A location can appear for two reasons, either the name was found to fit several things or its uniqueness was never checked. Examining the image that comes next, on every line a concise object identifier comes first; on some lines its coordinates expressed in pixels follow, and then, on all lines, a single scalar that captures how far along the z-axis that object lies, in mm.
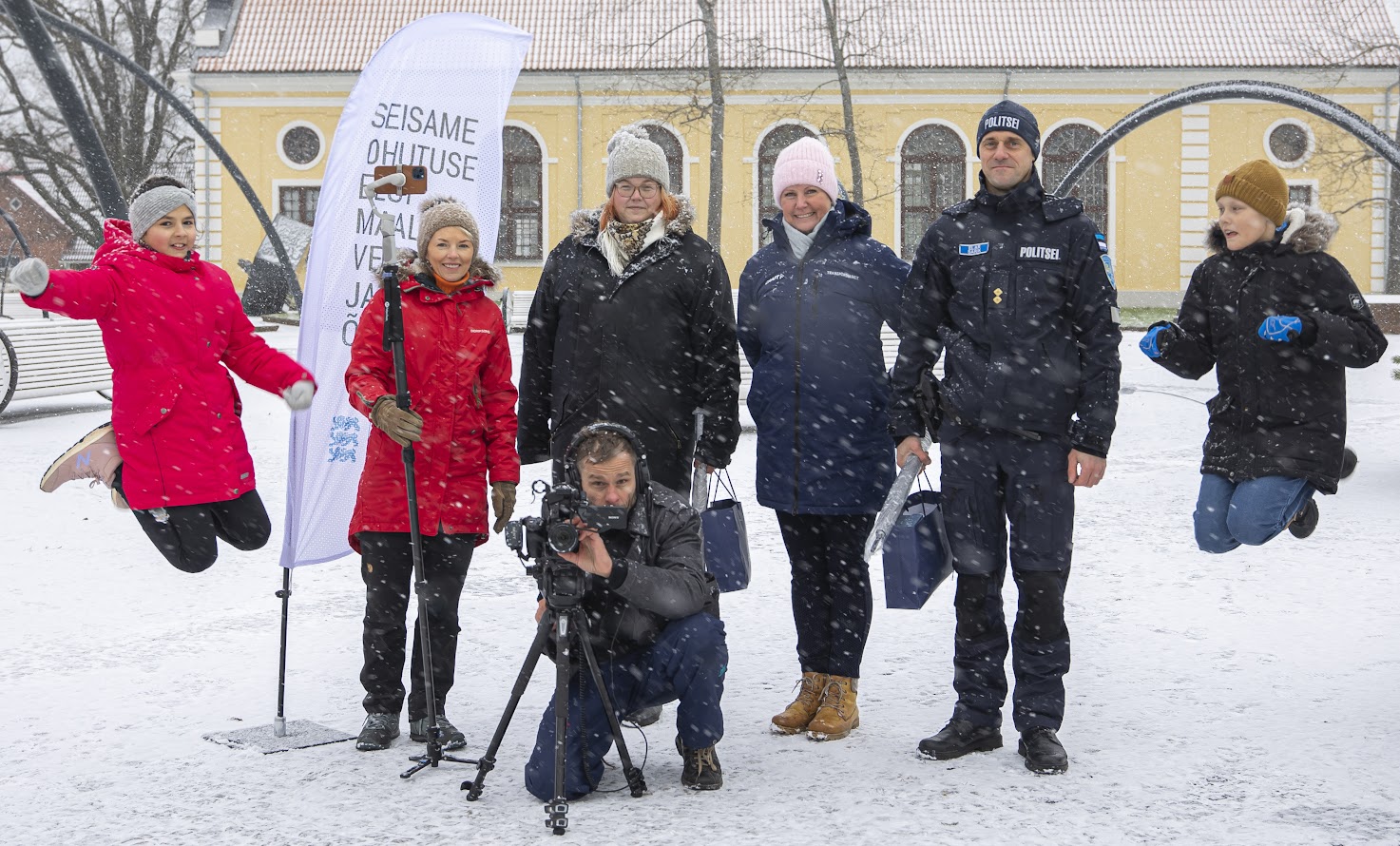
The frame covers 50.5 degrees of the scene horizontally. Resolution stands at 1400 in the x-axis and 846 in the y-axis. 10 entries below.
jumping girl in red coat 4988
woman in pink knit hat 5172
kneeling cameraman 4375
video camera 4035
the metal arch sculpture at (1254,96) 12031
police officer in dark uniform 4688
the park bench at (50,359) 14016
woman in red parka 4891
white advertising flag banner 5371
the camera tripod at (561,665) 4121
